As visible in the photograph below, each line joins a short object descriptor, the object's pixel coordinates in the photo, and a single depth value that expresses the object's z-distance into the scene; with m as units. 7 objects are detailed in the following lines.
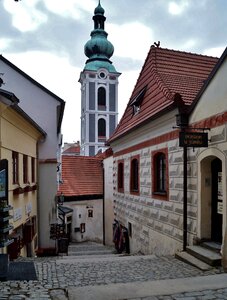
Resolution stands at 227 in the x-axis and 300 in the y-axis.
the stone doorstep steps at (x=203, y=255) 7.72
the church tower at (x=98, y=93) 55.53
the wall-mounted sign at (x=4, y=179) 6.30
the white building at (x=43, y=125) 15.40
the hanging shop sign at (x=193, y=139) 8.62
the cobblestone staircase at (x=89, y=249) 17.64
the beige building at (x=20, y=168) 9.65
